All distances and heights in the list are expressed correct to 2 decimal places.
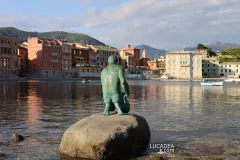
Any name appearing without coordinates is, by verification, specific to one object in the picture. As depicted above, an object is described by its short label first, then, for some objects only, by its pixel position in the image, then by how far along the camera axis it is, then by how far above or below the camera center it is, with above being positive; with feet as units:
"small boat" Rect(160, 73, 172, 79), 585.14 -12.44
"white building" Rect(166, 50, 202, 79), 606.96 +7.77
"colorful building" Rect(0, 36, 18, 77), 400.47 +15.67
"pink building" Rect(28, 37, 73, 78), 439.63 +14.71
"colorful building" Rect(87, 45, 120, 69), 551.71 +26.12
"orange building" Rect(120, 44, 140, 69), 600.23 +25.32
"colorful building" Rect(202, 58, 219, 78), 622.13 +0.52
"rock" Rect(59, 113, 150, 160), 36.19 -7.28
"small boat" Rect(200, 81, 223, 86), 324.80 -13.65
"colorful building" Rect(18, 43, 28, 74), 443.32 +14.06
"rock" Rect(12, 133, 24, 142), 46.73 -9.07
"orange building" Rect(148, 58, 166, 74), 645.01 -4.31
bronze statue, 43.47 -2.35
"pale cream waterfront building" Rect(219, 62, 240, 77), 610.65 -1.55
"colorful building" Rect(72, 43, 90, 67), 509.35 +21.11
